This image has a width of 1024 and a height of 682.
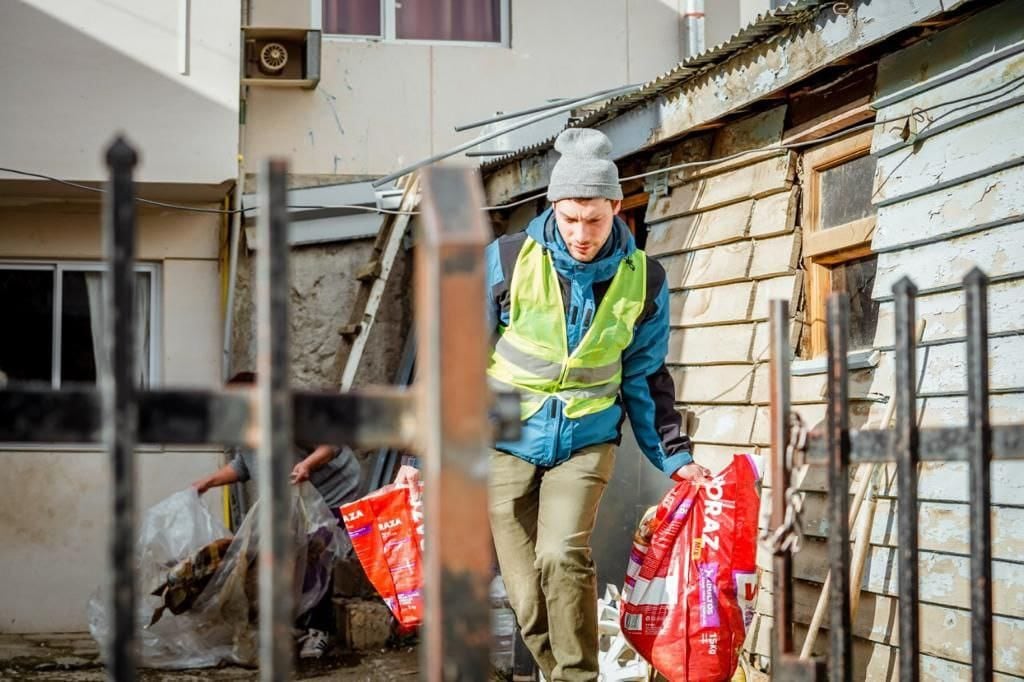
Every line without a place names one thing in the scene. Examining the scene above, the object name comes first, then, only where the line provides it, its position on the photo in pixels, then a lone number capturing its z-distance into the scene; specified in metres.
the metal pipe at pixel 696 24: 10.88
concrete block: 7.55
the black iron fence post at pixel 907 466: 2.45
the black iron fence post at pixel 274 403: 1.84
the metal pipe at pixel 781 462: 2.69
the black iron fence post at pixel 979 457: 2.42
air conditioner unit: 9.91
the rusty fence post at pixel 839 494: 2.54
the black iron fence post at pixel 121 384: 1.79
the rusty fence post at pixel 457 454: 1.85
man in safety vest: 4.52
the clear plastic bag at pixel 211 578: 7.29
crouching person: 7.58
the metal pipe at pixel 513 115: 9.01
